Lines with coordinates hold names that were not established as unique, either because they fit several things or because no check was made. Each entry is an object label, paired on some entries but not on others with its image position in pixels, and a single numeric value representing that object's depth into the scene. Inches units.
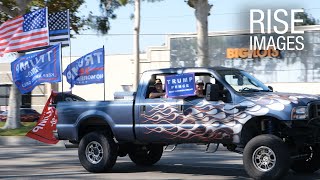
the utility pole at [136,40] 1155.3
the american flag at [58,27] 839.1
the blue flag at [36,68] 632.4
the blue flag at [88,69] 695.1
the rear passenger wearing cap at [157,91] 437.1
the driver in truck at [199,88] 422.5
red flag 577.9
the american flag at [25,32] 781.9
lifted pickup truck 379.9
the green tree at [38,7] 952.3
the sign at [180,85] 418.3
